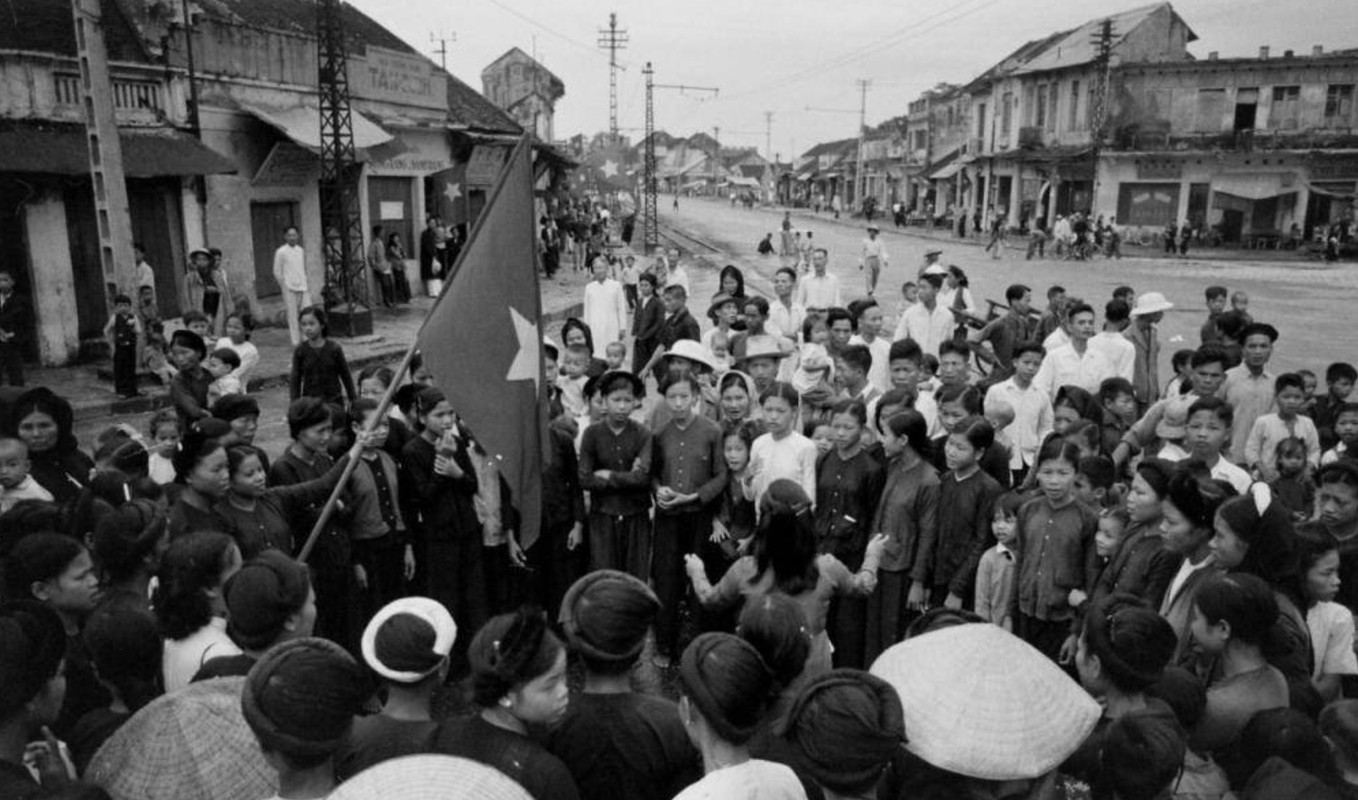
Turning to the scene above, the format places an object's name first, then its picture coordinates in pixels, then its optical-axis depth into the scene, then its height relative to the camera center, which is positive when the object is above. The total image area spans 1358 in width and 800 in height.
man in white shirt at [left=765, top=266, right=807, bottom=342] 9.95 -0.96
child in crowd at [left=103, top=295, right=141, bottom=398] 11.42 -1.51
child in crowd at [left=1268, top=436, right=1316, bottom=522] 5.25 -1.42
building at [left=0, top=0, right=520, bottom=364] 12.55 +1.13
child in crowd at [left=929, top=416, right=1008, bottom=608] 4.74 -1.41
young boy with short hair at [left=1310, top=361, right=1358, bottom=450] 6.61 -1.16
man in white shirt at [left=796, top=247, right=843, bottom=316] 11.57 -0.82
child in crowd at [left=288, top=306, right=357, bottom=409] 7.78 -1.18
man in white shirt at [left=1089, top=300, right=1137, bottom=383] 7.44 -0.97
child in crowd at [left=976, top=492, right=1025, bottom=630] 4.54 -1.65
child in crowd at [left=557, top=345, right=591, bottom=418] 7.04 -1.17
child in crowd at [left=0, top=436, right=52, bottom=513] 4.28 -1.14
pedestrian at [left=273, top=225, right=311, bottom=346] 14.55 -0.81
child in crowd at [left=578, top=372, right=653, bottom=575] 5.38 -1.43
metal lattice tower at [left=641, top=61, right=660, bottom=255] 37.51 +1.08
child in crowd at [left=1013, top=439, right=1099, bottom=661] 4.36 -1.47
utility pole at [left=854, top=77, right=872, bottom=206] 76.29 +3.21
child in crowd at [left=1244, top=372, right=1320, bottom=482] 5.90 -1.26
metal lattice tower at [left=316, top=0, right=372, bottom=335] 15.50 +0.44
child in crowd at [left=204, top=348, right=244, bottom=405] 7.01 -1.12
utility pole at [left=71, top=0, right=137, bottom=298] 11.03 +0.71
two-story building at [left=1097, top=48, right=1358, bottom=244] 38.75 +3.15
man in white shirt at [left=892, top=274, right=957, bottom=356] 9.09 -0.94
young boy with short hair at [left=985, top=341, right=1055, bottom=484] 6.45 -1.24
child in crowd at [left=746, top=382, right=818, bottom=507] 5.28 -1.27
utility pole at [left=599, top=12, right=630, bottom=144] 53.11 +9.76
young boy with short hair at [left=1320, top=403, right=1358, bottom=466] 5.58 -1.21
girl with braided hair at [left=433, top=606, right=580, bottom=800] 2.42 -1.26
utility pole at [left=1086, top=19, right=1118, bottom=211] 41.53 +5.69
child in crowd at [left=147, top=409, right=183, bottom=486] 5.33 -1.27
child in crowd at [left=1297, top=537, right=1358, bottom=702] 3.55 -1.44
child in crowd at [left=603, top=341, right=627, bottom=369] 7.97 -1.12
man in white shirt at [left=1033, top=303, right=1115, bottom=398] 7.26 -1.08
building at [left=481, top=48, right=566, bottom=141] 60.31 +8.56
